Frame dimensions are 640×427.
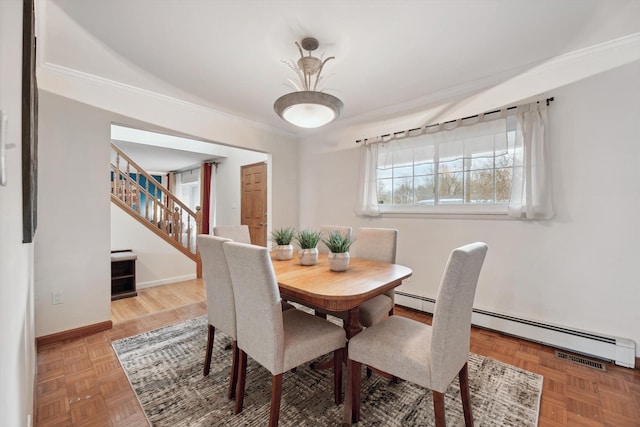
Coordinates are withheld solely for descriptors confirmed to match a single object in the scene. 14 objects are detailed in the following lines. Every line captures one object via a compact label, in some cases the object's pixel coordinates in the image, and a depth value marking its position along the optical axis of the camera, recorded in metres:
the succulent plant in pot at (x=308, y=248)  2.09
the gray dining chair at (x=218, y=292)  1.67
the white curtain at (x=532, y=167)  2.28
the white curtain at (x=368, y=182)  3.37
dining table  1.42
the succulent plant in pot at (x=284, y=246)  2.31
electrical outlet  2.38
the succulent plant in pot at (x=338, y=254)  1.87
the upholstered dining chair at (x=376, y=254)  1.98
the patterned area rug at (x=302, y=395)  1.52
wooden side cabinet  3.64
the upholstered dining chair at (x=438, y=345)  1.20
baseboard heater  2.01
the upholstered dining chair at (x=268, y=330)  1.35
